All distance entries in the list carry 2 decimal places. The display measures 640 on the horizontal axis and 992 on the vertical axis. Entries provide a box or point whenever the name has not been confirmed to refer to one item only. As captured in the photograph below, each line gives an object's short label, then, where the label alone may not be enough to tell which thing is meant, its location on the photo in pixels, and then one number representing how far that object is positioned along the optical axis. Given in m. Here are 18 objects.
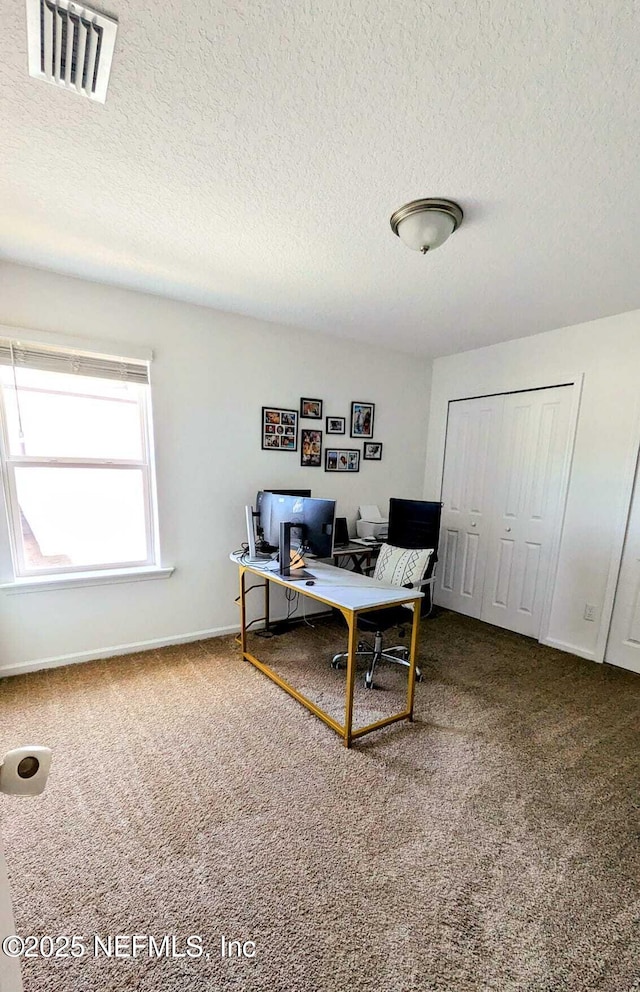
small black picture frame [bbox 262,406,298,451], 3.14
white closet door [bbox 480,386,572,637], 3.06
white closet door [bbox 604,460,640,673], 2.66
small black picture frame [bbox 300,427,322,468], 3.34
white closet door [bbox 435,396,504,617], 3.52
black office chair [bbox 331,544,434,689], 2.38
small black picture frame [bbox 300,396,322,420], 3.29
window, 2.36
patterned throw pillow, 2.57
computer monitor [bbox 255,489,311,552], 2.77
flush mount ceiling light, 1.58
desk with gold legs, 1.85
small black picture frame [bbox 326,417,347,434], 3.45
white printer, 3.56
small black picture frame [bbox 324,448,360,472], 3.49
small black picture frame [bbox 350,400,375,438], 3.56
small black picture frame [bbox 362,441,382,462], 3.68
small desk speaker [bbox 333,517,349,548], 3.45
